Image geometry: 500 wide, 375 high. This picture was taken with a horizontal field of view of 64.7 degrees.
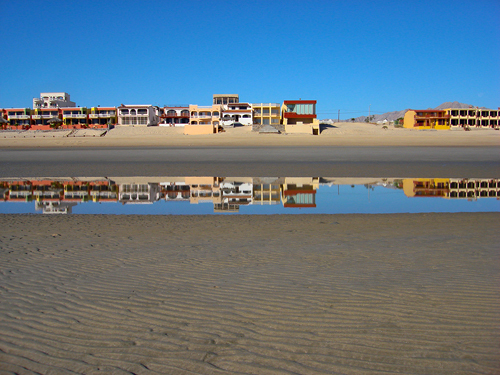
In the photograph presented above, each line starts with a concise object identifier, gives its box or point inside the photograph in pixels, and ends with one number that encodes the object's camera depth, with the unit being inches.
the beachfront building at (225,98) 3437.5
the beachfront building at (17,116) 3223.7
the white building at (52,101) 3526.1
